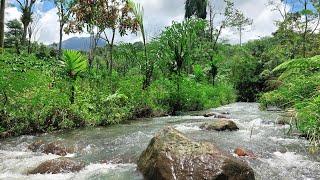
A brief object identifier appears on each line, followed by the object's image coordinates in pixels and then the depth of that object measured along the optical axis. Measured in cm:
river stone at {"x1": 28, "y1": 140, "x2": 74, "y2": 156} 500
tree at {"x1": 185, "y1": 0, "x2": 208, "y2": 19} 2383
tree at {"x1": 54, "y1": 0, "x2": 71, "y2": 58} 2182
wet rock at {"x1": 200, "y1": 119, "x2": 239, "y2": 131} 667
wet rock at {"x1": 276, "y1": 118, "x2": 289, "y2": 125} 751
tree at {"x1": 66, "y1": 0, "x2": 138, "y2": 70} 1274
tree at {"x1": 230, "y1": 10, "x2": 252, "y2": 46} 2330
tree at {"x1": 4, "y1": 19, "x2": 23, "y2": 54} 3541
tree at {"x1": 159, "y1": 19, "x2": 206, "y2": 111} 1011
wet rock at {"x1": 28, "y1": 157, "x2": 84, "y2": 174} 402
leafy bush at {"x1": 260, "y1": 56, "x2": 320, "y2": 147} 354
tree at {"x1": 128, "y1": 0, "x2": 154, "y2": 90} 965
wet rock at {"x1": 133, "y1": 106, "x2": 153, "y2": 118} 865
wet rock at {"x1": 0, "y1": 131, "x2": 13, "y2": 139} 593
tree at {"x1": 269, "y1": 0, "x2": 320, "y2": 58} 1597
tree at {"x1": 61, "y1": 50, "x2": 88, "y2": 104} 744
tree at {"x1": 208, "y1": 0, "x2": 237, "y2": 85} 2298
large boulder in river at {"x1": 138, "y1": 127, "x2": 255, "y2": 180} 336
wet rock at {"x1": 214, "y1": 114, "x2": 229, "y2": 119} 933
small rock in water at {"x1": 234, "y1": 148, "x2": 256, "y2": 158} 472
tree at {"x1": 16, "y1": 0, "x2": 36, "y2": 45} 2156
